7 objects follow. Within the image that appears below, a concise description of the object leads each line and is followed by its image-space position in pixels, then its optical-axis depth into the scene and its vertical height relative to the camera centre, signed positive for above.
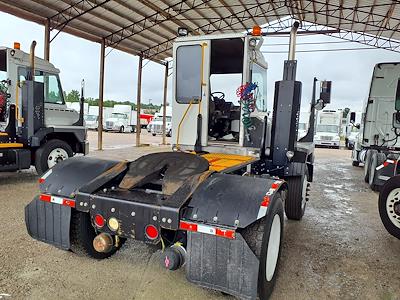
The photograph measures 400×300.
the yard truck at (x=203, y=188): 2.45 -0.62
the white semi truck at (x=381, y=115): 9.41 +0.32
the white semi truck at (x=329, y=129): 23.89 -0.35
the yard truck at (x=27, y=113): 7.07 -0.11
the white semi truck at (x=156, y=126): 30.51 -1.04
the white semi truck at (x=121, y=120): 32.41 -0.70
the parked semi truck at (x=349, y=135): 24.25 -0.76
